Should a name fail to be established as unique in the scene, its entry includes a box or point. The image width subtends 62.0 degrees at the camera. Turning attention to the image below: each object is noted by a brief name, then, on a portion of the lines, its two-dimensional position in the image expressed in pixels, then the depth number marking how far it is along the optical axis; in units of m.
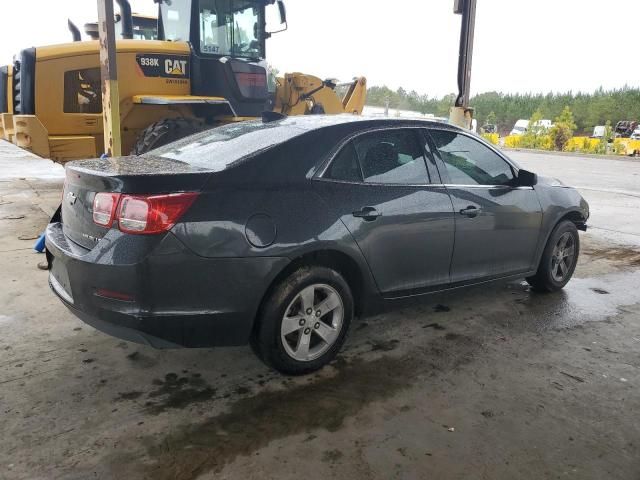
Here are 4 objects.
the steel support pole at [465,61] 7.81
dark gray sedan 2.67
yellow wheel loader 7.37
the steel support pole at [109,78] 5.83
